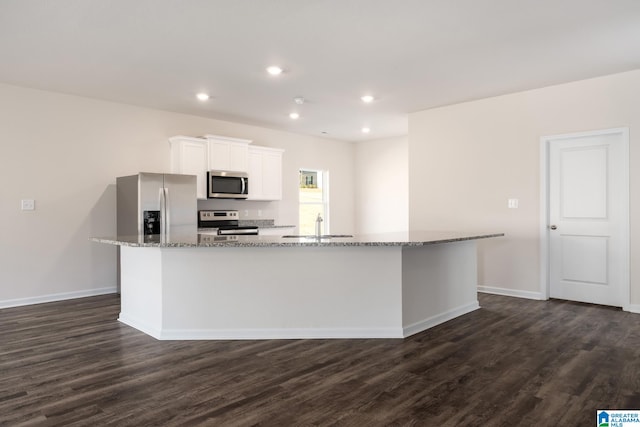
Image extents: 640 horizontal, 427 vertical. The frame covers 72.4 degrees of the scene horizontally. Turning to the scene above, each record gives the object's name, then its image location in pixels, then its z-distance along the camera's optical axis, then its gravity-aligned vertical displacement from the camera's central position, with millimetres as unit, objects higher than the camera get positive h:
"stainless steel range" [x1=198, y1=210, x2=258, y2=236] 6301 -161
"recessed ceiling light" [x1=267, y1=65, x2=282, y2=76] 4359 +1447
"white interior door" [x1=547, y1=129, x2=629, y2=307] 4688 -61
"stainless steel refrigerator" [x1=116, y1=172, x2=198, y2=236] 5238 +106
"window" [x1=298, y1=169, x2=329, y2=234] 8398 +263
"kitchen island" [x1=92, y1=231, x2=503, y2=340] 3635 -658
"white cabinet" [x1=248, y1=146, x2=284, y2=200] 6973 +642
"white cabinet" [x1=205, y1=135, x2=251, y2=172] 6297 +885
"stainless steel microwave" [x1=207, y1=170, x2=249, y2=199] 6257 +410
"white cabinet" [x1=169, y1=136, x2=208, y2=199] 6039 +766
